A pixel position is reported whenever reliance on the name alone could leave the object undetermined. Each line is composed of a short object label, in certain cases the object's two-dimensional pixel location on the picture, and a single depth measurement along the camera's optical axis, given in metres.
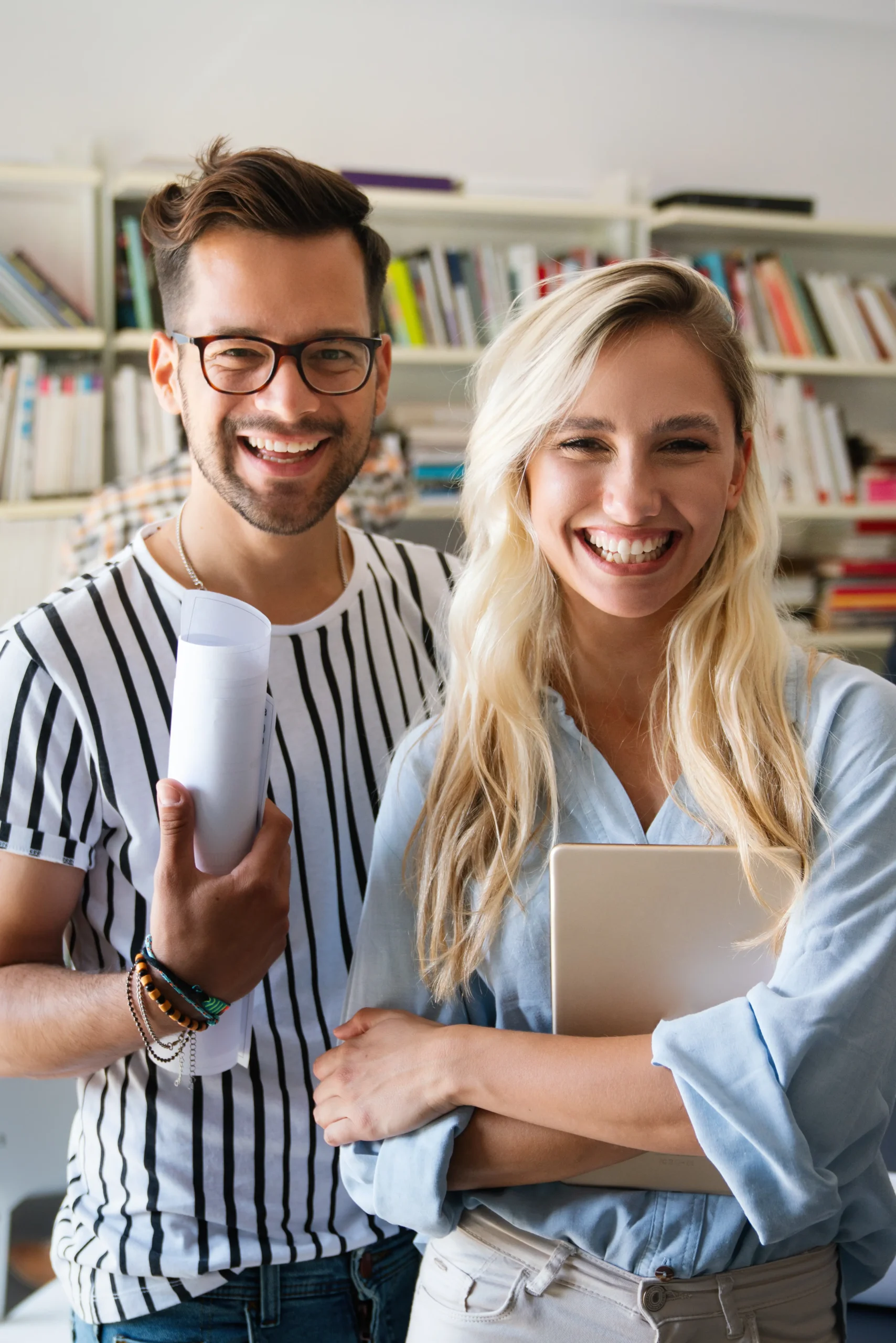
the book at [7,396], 3.67
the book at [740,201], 4.19
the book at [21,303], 3.67
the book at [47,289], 3.71
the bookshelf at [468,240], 3.73
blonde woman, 1.02
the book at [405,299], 4.00
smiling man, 1.20
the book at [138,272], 3.75
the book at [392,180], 3.89
